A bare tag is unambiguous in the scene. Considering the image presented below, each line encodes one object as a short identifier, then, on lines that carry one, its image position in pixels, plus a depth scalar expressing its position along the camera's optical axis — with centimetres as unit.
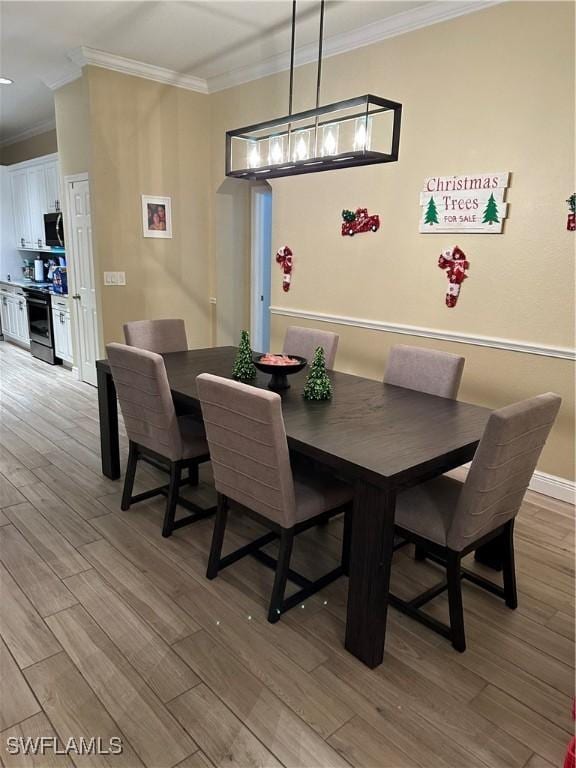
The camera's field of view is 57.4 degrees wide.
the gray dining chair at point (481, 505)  178
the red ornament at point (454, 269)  346
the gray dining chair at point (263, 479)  193
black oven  627
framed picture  498
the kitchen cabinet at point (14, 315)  690
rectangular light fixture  234
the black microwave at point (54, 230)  618
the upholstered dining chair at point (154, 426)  255
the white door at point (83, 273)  497
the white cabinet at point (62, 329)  589
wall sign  323
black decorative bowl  260
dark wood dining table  181
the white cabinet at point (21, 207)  692
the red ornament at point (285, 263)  467
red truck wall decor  393
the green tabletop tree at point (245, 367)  286
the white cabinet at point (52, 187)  612
